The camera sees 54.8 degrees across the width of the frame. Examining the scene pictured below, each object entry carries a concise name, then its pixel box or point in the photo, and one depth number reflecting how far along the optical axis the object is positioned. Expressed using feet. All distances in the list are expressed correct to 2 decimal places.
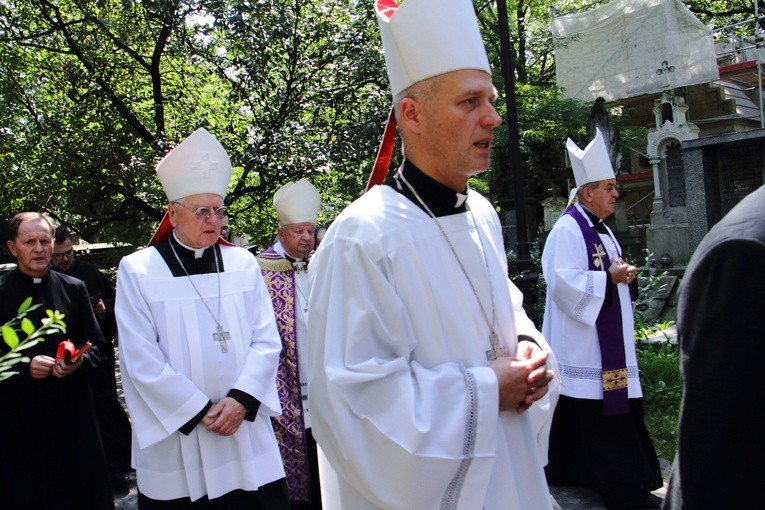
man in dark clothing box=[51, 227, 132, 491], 21.13
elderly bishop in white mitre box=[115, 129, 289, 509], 12.01
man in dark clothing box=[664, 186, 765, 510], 4.05
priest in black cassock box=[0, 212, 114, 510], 15.23
